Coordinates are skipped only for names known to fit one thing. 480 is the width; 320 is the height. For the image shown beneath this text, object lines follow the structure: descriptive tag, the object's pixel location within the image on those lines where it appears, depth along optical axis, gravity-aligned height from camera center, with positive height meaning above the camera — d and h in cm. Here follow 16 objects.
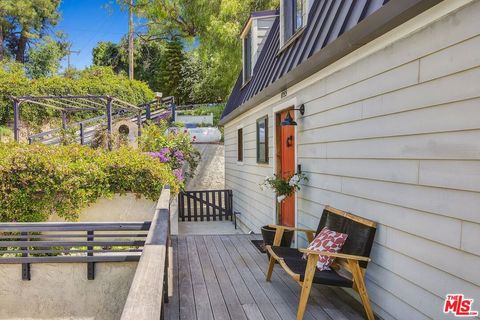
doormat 512 -130
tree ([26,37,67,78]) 2458 +612
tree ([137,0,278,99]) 1169 +432
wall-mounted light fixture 488 +42
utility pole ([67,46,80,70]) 2701 +719
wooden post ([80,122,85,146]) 1139 +55
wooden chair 293 -95
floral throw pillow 326 -81
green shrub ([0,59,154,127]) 1855 +341
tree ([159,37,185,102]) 2817 +629
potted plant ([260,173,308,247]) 459 -46
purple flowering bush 898 +16
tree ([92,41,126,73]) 3162 +809
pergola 968 +135
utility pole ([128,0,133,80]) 2372 +727
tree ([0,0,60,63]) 2266 +839
